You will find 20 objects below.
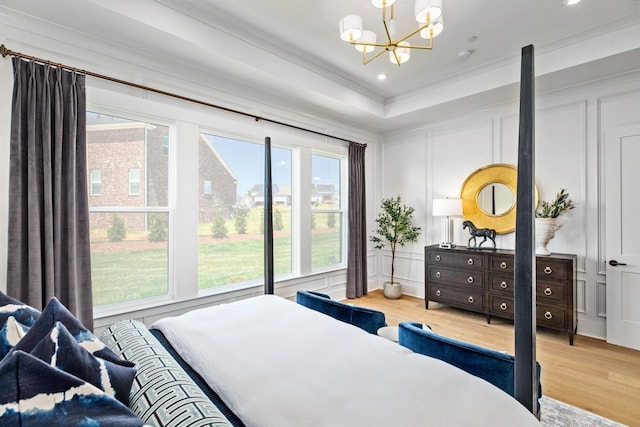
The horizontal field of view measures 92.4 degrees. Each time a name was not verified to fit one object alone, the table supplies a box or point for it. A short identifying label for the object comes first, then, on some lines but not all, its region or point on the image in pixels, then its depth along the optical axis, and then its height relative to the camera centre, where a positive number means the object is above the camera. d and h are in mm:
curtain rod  2109 +1094
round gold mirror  3920 +195
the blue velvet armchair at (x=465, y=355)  1488 -759
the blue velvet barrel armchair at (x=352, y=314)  2201 -761
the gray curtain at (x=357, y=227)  4652 -228
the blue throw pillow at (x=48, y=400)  599 -391
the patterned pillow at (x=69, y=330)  916 -382
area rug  1927 -1333
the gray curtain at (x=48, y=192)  2082 +147
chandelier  1960 +1289
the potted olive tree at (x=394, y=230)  4766 -281
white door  3045 -229
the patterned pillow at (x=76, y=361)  806 -401
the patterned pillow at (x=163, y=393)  897 -598
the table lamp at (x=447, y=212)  4057 -1
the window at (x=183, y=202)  2654 +102
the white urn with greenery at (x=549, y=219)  3350 -78
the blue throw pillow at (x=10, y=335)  934 -389
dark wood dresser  3131 -829
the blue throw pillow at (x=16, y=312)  1178 -392
